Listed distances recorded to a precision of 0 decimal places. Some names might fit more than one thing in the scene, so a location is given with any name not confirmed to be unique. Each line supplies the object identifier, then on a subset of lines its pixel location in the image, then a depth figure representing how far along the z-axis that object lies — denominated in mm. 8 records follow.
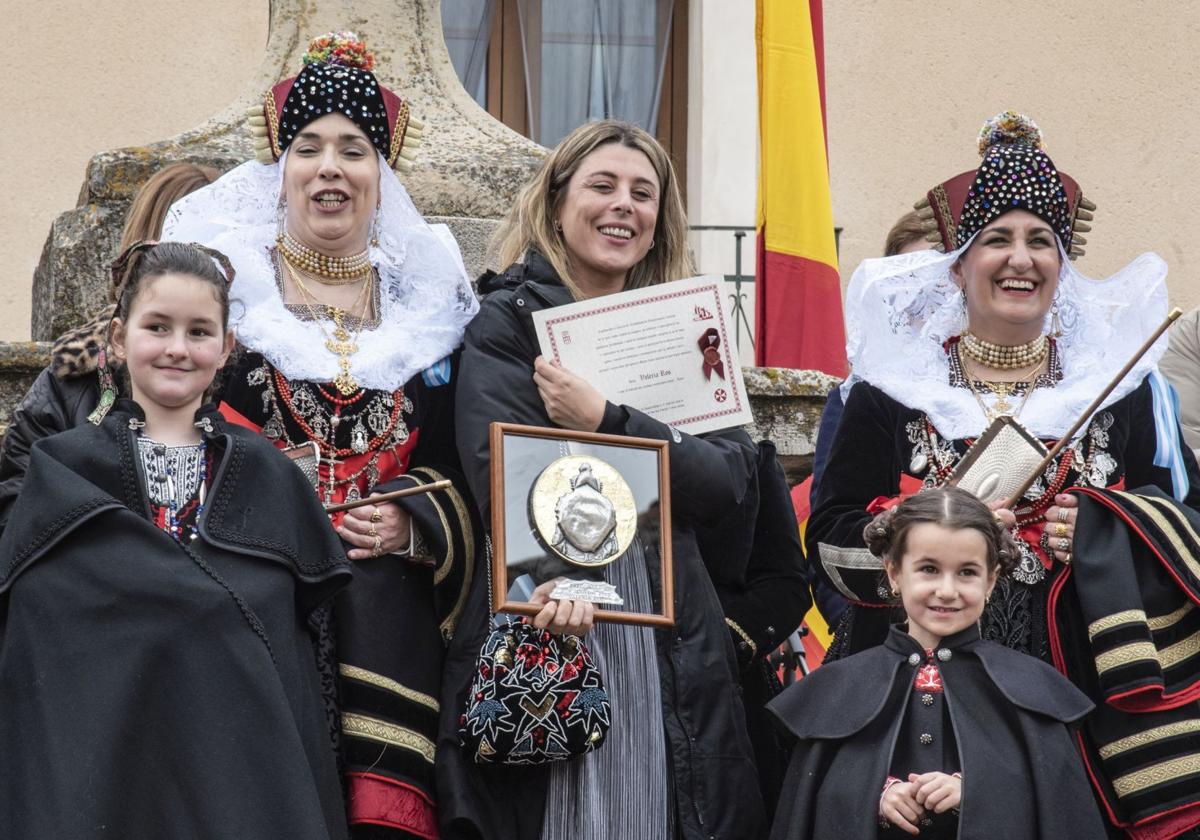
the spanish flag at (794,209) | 11611
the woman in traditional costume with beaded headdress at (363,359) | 7208
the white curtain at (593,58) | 19701
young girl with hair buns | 6807
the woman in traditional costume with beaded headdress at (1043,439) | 7289
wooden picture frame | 6978
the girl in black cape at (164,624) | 6335
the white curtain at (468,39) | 19391
